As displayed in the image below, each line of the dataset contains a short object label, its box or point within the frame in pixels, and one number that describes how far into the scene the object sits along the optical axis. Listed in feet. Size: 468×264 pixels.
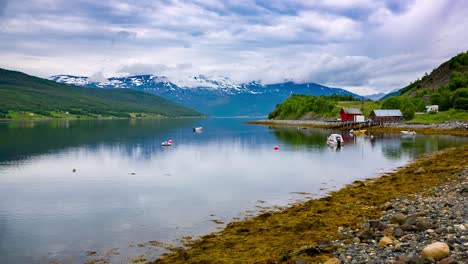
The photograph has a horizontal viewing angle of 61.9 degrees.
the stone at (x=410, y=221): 68.49
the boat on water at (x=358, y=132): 493.36
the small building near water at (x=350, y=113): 634.02
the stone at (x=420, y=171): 152.05
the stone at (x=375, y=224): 71.30
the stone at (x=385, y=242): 60.13
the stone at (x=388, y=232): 65.20
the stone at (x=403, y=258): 50.55
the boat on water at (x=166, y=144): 332.92
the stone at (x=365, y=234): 66.28
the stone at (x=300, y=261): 58.54
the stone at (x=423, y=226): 64.48
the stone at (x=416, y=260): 48.95
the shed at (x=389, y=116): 575.79
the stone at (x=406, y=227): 65.87
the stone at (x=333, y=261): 54.49
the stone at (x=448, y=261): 47.19
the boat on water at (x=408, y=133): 423.56
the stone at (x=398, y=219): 72.71
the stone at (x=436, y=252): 49.85
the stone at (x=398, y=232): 63.73
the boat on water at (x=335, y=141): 322.01
